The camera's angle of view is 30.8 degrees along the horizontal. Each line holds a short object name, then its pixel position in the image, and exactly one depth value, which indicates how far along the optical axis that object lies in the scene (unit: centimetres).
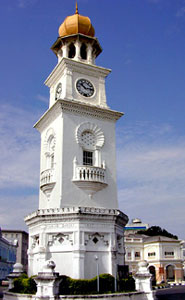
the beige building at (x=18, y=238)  8706
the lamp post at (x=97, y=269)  2204
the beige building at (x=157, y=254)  5572
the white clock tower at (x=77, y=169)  2417
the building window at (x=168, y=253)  5650
